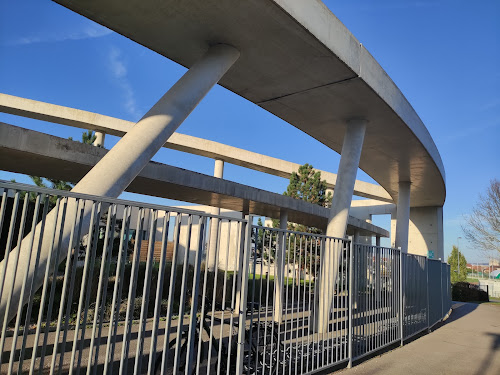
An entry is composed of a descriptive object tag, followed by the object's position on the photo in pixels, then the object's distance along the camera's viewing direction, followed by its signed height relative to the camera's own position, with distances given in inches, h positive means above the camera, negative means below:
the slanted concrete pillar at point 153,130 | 240.2 +91.2
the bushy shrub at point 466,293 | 965.2 -72.0
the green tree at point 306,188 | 761.6 +146.5
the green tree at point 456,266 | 1482.5 -3.1
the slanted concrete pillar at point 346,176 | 434.3 +103.0
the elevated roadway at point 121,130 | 872.3 +289.8
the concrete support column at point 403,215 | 698.8 +93.6
